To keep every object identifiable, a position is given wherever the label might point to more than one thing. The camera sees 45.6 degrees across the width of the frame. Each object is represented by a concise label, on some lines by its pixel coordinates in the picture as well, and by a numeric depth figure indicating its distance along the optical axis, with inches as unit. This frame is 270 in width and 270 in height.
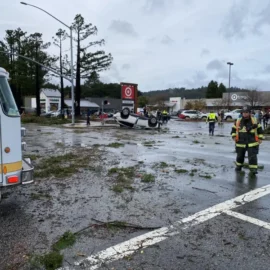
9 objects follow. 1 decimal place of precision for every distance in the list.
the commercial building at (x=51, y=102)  3093.0
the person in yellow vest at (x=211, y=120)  816.9
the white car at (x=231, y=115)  1860.2
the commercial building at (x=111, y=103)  3772.1
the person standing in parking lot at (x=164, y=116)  1478.8
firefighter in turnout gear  309.3
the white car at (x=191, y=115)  2024.4
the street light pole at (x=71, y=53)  1169.0
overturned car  1035.3
